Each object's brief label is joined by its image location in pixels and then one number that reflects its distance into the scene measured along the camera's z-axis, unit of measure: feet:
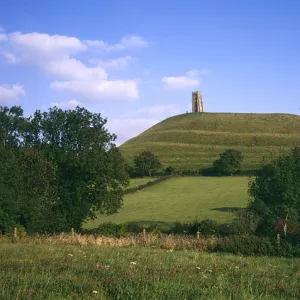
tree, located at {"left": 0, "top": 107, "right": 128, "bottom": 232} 109.91
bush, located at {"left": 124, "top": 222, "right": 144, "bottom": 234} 109.05
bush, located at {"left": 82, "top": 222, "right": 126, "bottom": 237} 97.04
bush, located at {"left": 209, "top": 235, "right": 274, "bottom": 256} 49.70
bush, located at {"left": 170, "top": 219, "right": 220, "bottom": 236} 106.22
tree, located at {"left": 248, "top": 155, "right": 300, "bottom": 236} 85.37
